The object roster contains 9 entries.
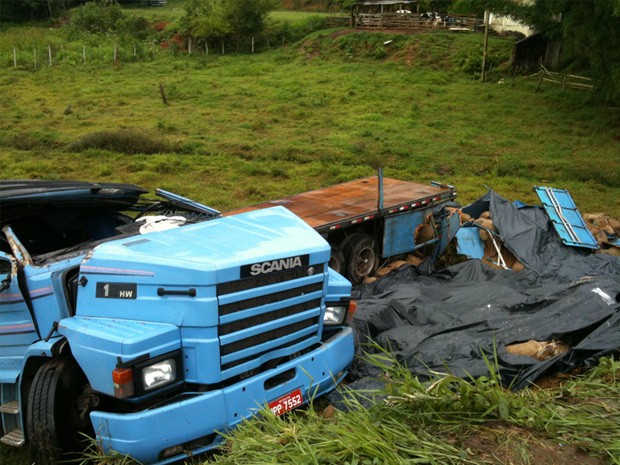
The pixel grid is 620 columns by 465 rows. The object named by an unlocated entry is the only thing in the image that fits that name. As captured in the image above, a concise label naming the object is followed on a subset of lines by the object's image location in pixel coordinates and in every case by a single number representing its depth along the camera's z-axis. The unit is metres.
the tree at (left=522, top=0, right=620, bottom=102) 19.09
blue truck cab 4.73
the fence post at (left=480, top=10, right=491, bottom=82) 28.45
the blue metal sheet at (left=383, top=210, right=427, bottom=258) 10.20
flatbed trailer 9.66
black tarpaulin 6.59
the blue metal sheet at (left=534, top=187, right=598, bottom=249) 10.60
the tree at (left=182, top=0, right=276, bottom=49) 40.28
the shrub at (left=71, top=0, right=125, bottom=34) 46.12
